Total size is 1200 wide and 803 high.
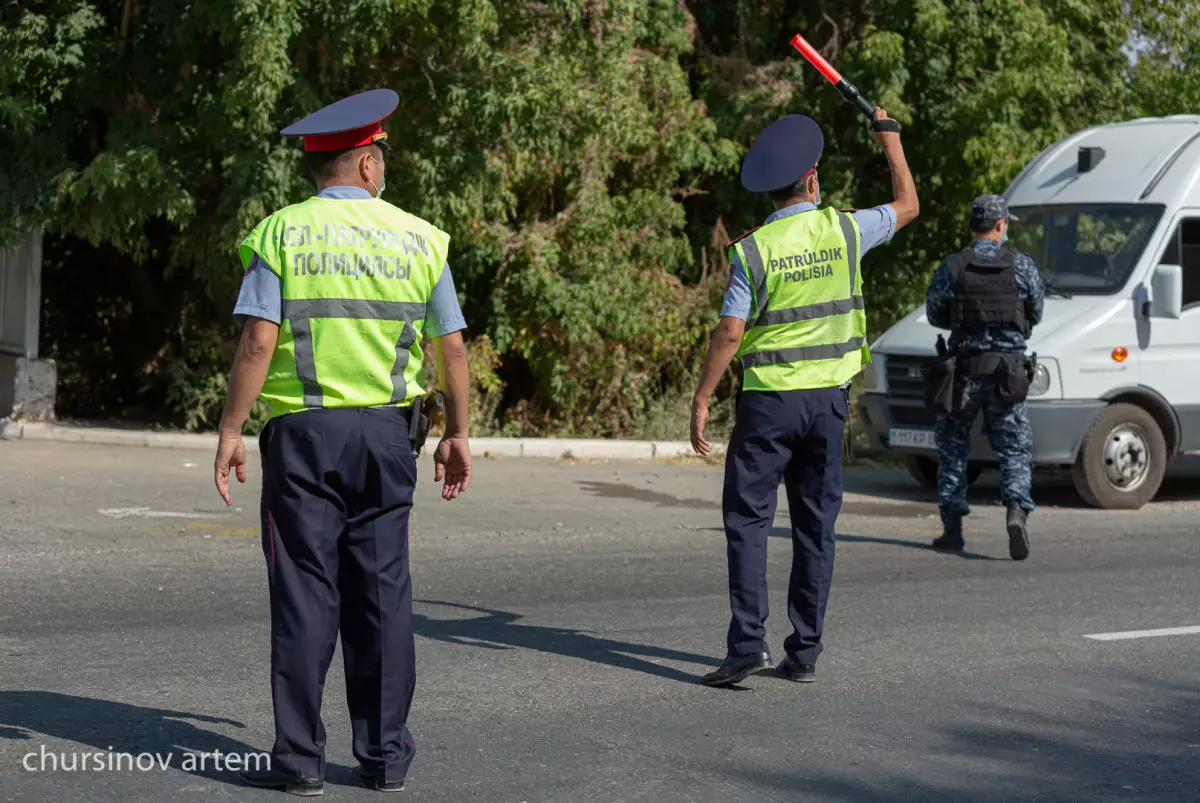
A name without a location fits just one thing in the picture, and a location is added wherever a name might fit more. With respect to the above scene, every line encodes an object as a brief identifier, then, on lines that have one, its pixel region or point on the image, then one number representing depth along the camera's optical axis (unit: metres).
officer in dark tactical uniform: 18.98
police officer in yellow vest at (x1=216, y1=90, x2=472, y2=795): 9.14
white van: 23.36
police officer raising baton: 12.32
